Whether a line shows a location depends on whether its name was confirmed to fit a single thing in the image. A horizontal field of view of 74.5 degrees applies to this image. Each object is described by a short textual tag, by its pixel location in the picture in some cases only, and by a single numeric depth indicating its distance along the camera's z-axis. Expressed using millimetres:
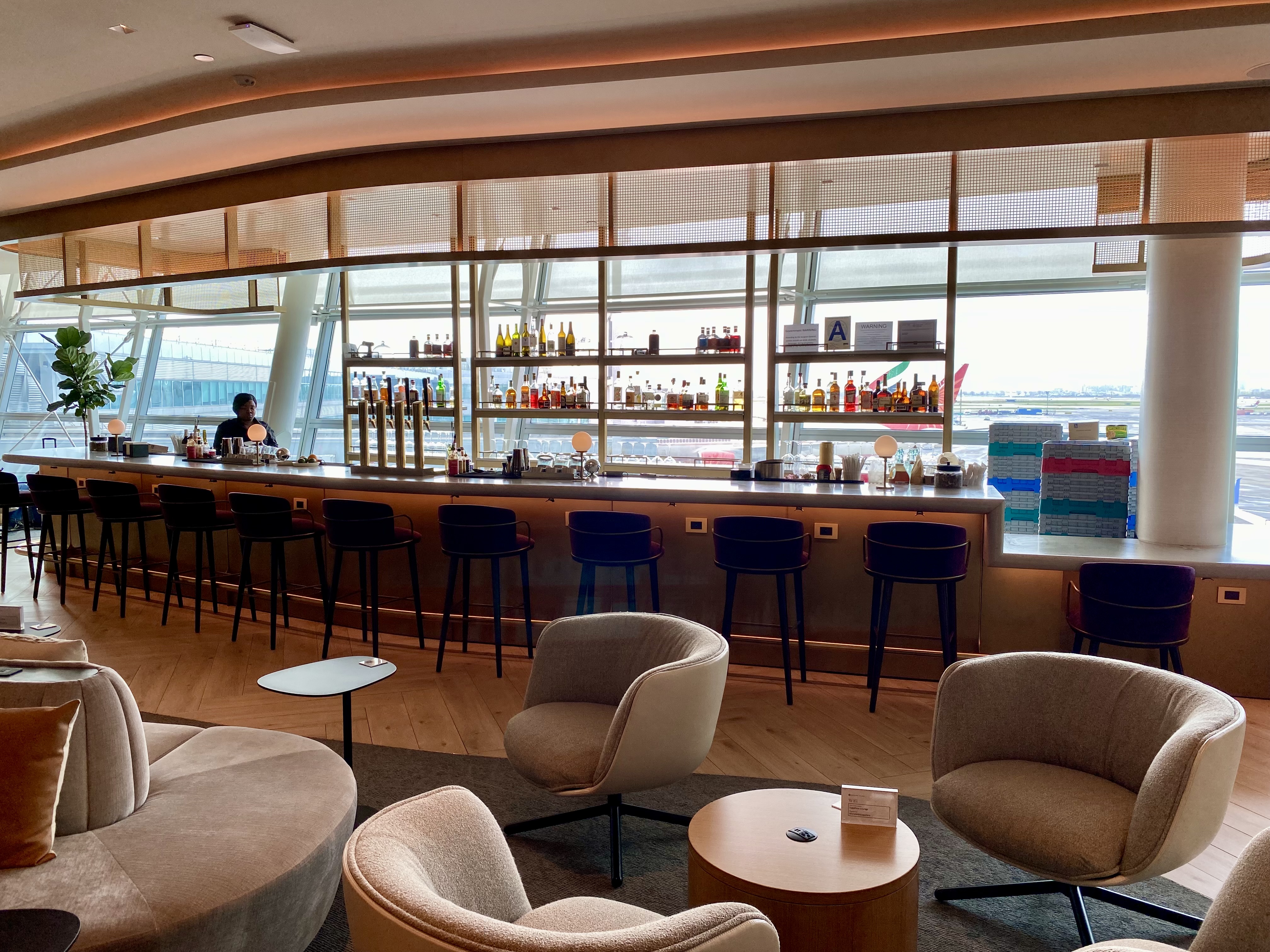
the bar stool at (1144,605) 3869
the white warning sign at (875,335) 6047
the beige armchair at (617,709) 2660
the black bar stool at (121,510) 6328
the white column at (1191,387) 4859
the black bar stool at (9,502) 7254
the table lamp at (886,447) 5430
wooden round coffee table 1959
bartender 7891
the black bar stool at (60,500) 6789
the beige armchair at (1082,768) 2146
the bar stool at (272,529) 5441
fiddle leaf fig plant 8750
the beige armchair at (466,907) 1301
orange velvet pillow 2029
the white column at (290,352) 10305
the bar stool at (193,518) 5941
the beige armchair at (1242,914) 1569
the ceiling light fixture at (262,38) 4281
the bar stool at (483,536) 4910
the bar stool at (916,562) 4246
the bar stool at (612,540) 4691
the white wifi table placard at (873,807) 2318
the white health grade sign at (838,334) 6156
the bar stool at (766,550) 4488
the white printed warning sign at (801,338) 6273
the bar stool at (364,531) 5125
